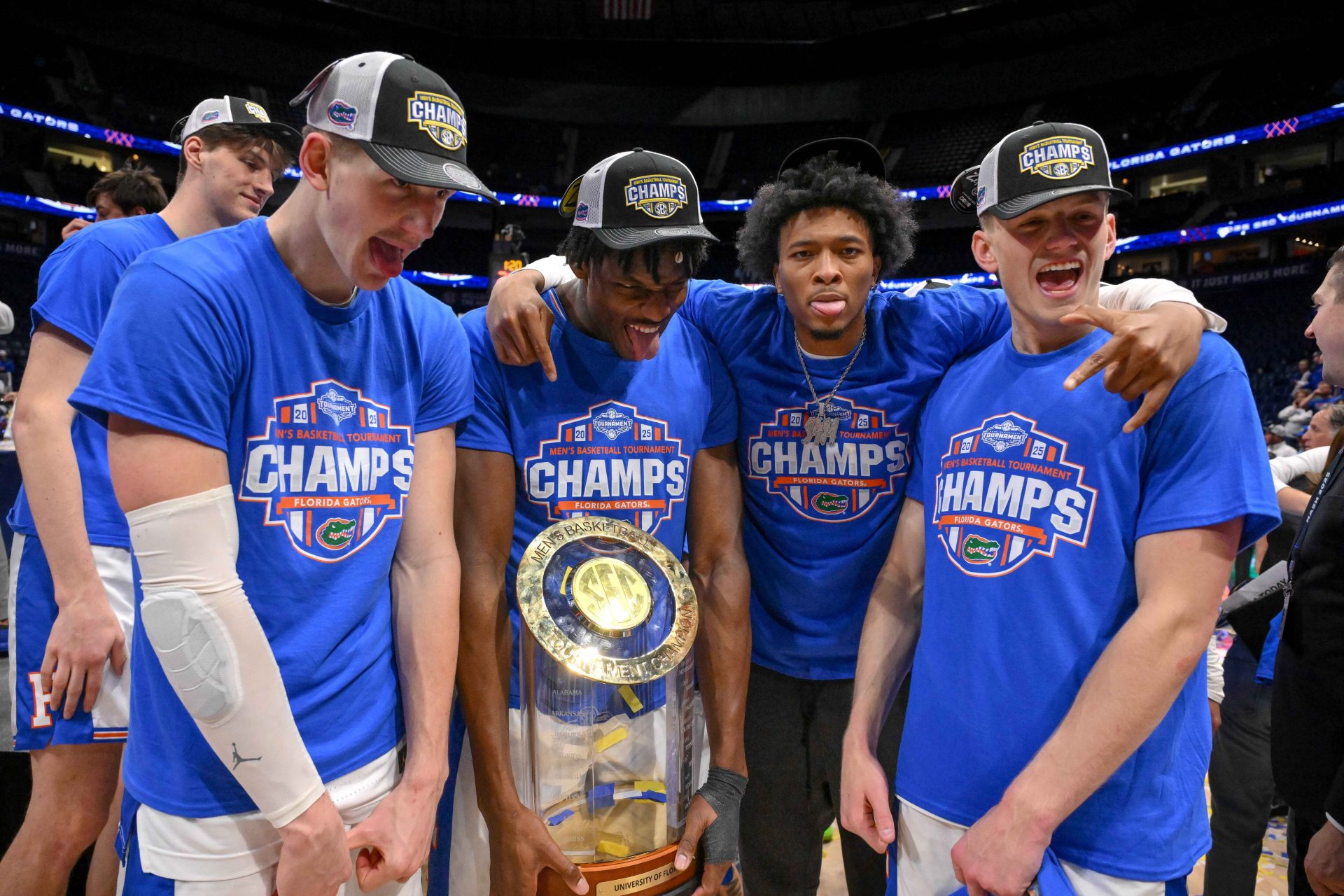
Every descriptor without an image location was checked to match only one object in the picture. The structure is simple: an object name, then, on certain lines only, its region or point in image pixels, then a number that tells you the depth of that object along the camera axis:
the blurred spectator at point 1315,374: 12.41
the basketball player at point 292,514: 1.18
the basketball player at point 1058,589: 1.40
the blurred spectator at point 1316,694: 1.72
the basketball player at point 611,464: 1.72
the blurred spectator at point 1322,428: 3.95
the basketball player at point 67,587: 1.79
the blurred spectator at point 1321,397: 9.82
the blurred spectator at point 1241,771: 2.88
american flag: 18.61
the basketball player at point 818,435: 2.06
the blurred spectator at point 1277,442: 6.07
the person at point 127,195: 2.87
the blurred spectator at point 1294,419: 7.63
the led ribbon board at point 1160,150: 14.67
